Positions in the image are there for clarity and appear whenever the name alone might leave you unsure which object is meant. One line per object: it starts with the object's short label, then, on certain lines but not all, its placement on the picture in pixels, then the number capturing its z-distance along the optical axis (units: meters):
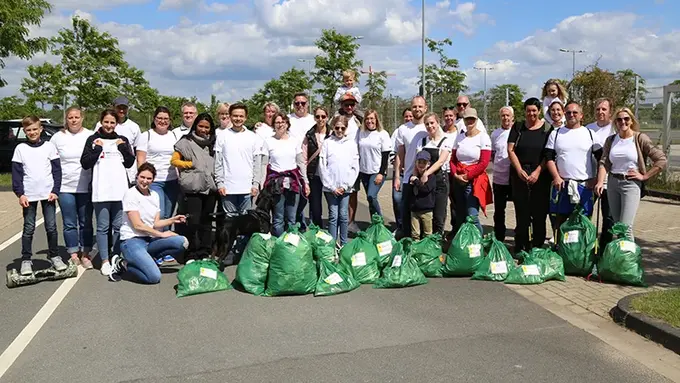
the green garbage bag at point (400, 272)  6.40
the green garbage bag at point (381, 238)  6.71
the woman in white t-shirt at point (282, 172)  7.72
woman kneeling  6.72
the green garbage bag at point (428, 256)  6.77
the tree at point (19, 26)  17.11
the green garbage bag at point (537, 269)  6.44
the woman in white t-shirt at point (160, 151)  7.65
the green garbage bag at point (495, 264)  6.55
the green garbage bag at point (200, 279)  6.22
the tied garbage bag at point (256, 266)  6.26
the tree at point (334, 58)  33.25
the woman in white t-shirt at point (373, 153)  8.54
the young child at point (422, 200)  7.48
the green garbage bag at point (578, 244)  6.58
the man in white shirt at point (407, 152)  7.80
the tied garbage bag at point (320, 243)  6.40
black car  21.17
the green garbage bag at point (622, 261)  6.25
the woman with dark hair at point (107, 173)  7.07
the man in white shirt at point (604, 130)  7.17
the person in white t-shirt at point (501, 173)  7.79
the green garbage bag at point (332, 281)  6.14
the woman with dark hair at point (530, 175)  7.14
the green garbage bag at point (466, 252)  6.64
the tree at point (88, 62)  29.03
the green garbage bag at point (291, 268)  6.06
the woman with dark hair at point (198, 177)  7.21
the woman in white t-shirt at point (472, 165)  7.72
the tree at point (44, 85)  29.14
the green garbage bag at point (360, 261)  6.53
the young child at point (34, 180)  6.91
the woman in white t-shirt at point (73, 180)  7.20
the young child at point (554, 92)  8.21
